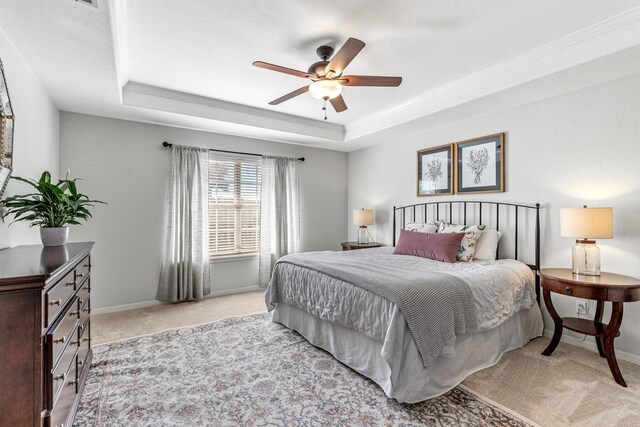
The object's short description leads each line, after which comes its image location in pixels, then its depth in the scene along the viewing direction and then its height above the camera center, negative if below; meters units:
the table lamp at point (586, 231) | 2.45 -0.14
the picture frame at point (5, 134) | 1.85 +0.47
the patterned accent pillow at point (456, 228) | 3.48 -0.17
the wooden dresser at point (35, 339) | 1.18 -0.51
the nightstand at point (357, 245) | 4.81 -0.50
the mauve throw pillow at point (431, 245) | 3.23 -0.35
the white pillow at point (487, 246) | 3.31 -0.35
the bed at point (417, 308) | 1.96 -0.71
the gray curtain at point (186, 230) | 4.11 -0.23
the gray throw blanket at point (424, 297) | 1.95 -0.55
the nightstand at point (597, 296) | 2.23 -0.60
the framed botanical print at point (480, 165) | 3.53 +0.56
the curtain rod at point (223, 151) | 4.09 +0.88
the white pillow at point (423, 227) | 3.84 -0.17
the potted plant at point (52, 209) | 2.01 +0.02
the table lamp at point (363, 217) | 4.94 -0.07
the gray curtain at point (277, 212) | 4.89 +0.01
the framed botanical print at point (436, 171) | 4.05 +0.56
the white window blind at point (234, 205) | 4.55 +0.11
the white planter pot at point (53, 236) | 2.05 -0.16
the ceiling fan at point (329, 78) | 2.30 +1.04
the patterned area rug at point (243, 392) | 1.87 -1.21
